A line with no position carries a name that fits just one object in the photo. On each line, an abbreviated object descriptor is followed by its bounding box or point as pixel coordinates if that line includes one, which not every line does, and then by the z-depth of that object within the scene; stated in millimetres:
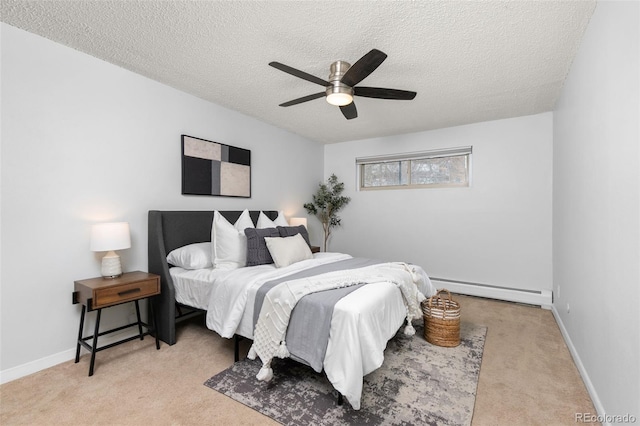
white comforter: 1643
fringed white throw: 1903
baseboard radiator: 3689
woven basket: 2572
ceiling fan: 2035
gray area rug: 1693
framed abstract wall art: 3250
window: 4445
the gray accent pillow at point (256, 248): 2891
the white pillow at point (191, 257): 2785
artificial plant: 5242
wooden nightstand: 2166
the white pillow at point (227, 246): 2789
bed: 1706
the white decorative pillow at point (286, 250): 2865
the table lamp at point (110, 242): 2307
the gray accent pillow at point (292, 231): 3355
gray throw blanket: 1768
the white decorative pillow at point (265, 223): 3543
